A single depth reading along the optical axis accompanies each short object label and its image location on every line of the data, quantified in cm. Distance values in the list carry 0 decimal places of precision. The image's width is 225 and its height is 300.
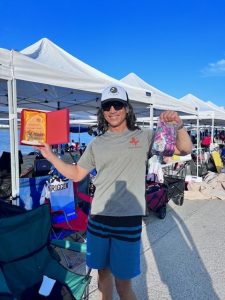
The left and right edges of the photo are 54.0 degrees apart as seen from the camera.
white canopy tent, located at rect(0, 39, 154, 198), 241
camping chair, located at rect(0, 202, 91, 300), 154
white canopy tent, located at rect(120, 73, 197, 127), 421
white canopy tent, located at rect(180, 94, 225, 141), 723
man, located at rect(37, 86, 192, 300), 135
